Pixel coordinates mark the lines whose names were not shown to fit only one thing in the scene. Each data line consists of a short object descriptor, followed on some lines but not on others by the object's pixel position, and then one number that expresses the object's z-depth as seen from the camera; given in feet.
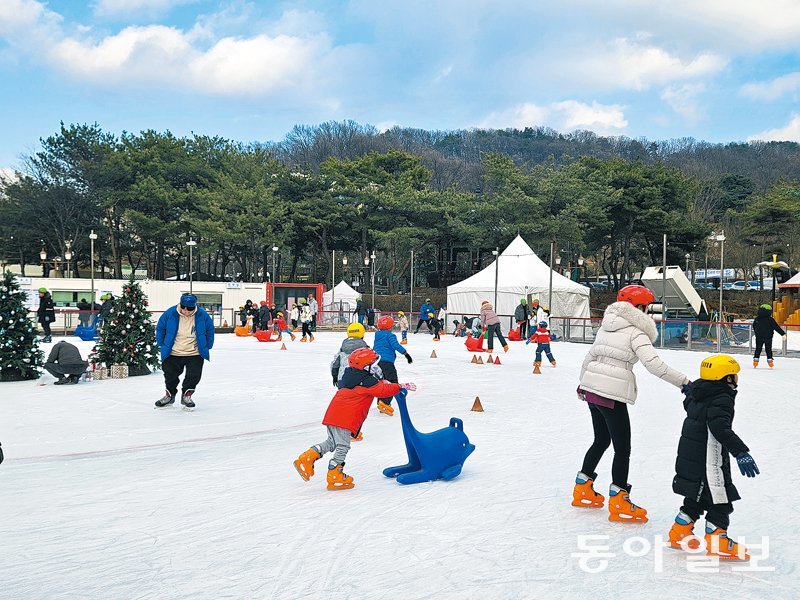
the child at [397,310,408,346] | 88.31
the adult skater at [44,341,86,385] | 38.29
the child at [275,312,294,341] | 85.66
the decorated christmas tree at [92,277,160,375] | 41.42
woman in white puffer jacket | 14.70
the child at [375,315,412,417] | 30.35
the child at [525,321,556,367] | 47.92
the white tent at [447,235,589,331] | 102.37
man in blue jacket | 29.71
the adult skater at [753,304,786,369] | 52.07
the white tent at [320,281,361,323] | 132.26
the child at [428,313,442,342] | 85.08
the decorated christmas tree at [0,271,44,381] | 39.22
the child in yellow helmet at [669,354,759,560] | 12.22
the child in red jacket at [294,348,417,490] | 17.52
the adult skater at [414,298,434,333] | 91.03
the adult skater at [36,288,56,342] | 64.49
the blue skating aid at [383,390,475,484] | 18.11
